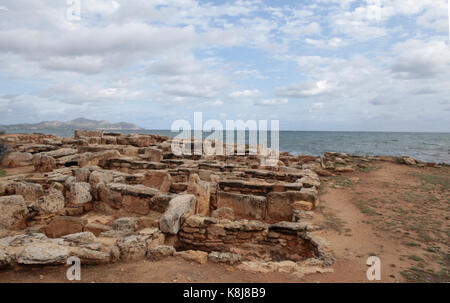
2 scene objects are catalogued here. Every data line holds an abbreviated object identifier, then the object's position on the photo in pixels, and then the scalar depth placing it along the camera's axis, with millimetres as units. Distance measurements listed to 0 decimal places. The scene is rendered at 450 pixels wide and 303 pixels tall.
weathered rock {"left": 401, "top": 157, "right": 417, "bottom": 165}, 14561
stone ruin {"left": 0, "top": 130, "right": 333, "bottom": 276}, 4301
